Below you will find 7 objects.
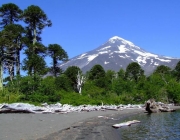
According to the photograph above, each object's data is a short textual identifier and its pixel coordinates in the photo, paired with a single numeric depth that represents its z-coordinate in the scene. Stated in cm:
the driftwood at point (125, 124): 1554
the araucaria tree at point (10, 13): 4147
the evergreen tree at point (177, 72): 7693
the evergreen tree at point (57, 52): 4381
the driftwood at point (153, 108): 3181
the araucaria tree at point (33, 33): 3728
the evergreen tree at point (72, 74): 5620
